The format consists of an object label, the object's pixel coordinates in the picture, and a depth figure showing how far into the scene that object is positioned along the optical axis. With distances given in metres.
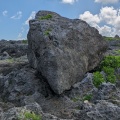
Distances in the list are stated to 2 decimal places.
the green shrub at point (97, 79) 12.95
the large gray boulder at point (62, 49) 12.28
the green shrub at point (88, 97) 12.25
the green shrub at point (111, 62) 14.13
